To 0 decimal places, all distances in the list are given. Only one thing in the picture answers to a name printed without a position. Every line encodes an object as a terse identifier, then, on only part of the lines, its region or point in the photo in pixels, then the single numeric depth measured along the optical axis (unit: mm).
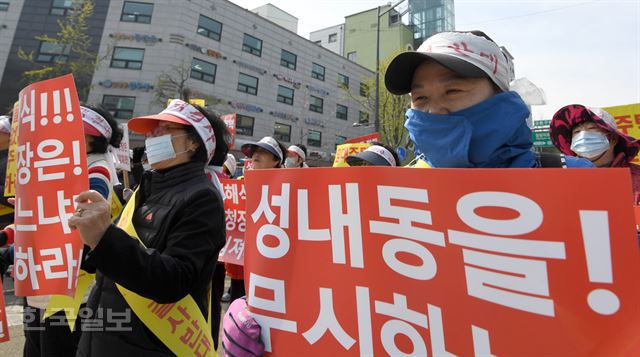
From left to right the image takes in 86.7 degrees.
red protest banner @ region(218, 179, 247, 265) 4078
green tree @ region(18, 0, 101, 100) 18375
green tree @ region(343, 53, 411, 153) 20812
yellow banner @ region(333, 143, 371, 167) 5696
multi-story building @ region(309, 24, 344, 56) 39781
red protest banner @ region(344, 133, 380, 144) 7220
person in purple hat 2494
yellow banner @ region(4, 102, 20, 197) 2324
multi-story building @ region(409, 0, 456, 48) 39312
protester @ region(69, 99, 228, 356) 1368
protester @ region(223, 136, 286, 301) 4148
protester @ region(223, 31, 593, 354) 1096
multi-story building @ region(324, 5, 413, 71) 36531
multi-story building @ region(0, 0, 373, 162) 19219
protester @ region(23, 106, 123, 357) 2188
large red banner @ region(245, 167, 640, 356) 659
